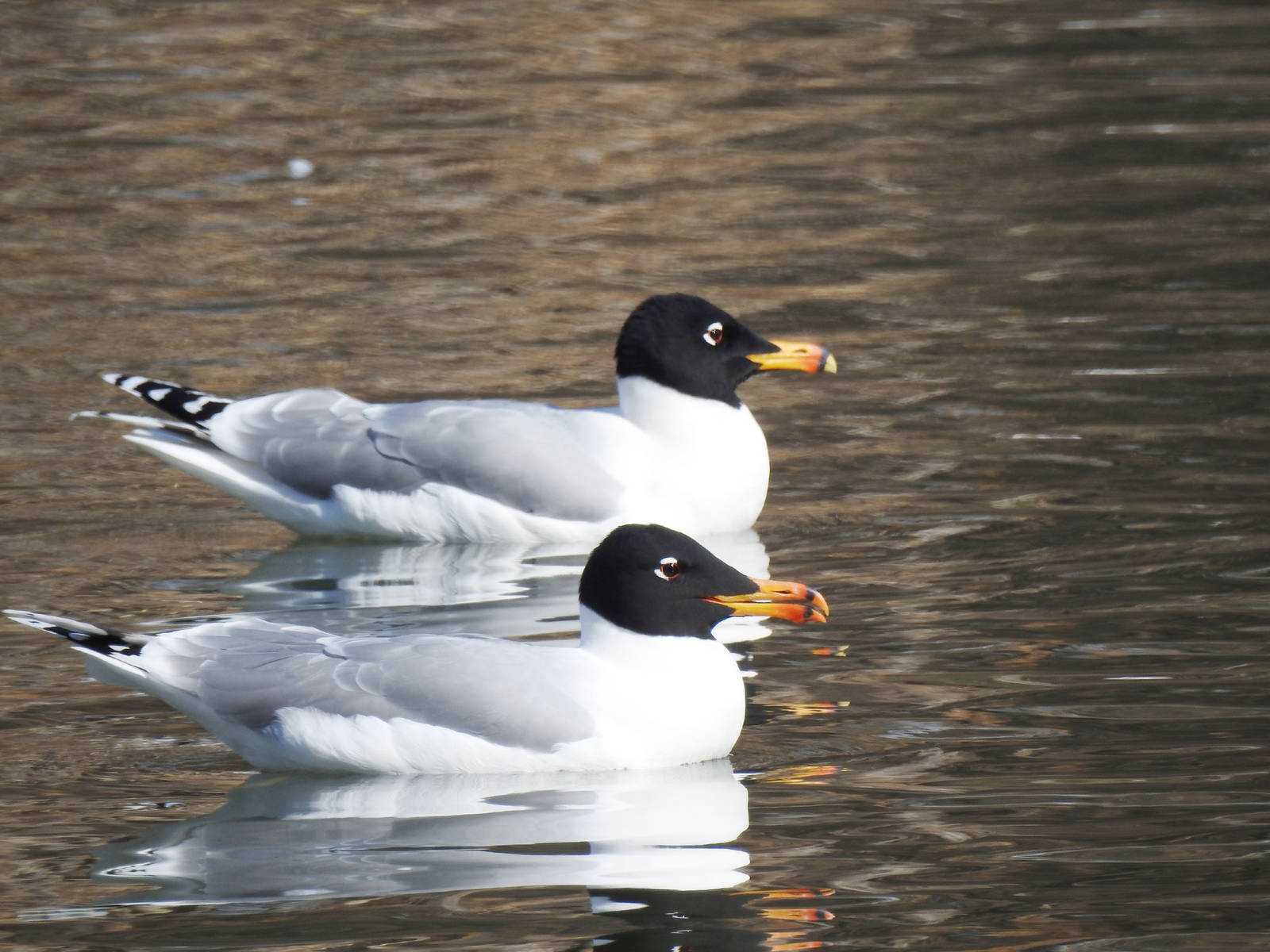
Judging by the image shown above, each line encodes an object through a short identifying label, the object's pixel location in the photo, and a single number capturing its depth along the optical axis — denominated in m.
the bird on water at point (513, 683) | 15.07
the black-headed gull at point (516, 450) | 21.28
